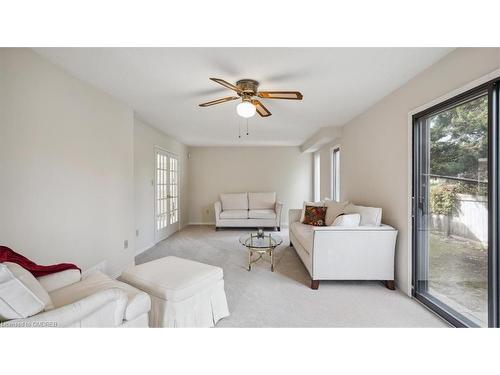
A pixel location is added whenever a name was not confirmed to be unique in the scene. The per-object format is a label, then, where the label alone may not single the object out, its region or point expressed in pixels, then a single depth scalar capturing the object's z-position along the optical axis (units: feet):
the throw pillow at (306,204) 13.08
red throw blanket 4.48
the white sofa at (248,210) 18.83
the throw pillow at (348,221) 8.52
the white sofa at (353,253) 8.14
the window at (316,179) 21.02
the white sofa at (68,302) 3.37
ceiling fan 7.25
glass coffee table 9.69
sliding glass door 5.11
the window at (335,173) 15.69
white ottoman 5.22
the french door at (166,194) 14.99
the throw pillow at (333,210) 11.38
